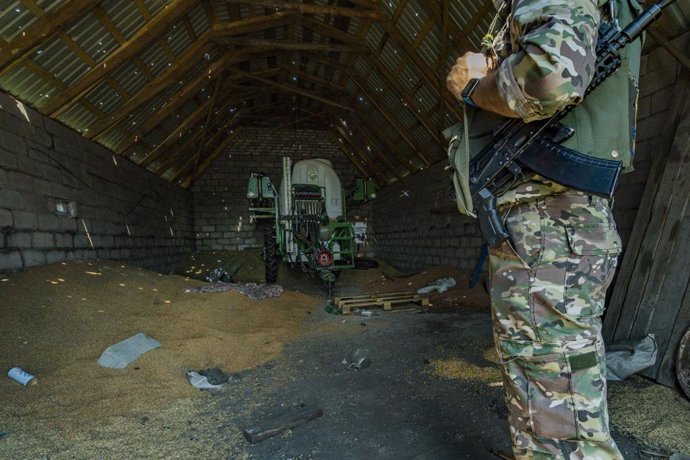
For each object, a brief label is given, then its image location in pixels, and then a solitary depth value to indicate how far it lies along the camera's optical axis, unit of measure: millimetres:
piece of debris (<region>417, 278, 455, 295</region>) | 5781
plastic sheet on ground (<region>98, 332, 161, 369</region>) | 2504
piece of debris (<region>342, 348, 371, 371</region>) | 2615
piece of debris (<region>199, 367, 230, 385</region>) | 2412
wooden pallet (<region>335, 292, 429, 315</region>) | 4785
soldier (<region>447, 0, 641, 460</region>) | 943
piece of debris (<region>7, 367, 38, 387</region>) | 2174
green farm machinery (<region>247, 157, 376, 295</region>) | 6254
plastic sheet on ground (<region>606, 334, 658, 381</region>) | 2062
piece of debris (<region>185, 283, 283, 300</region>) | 4758
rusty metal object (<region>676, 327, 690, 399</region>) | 1907
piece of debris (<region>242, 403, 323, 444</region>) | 1703
